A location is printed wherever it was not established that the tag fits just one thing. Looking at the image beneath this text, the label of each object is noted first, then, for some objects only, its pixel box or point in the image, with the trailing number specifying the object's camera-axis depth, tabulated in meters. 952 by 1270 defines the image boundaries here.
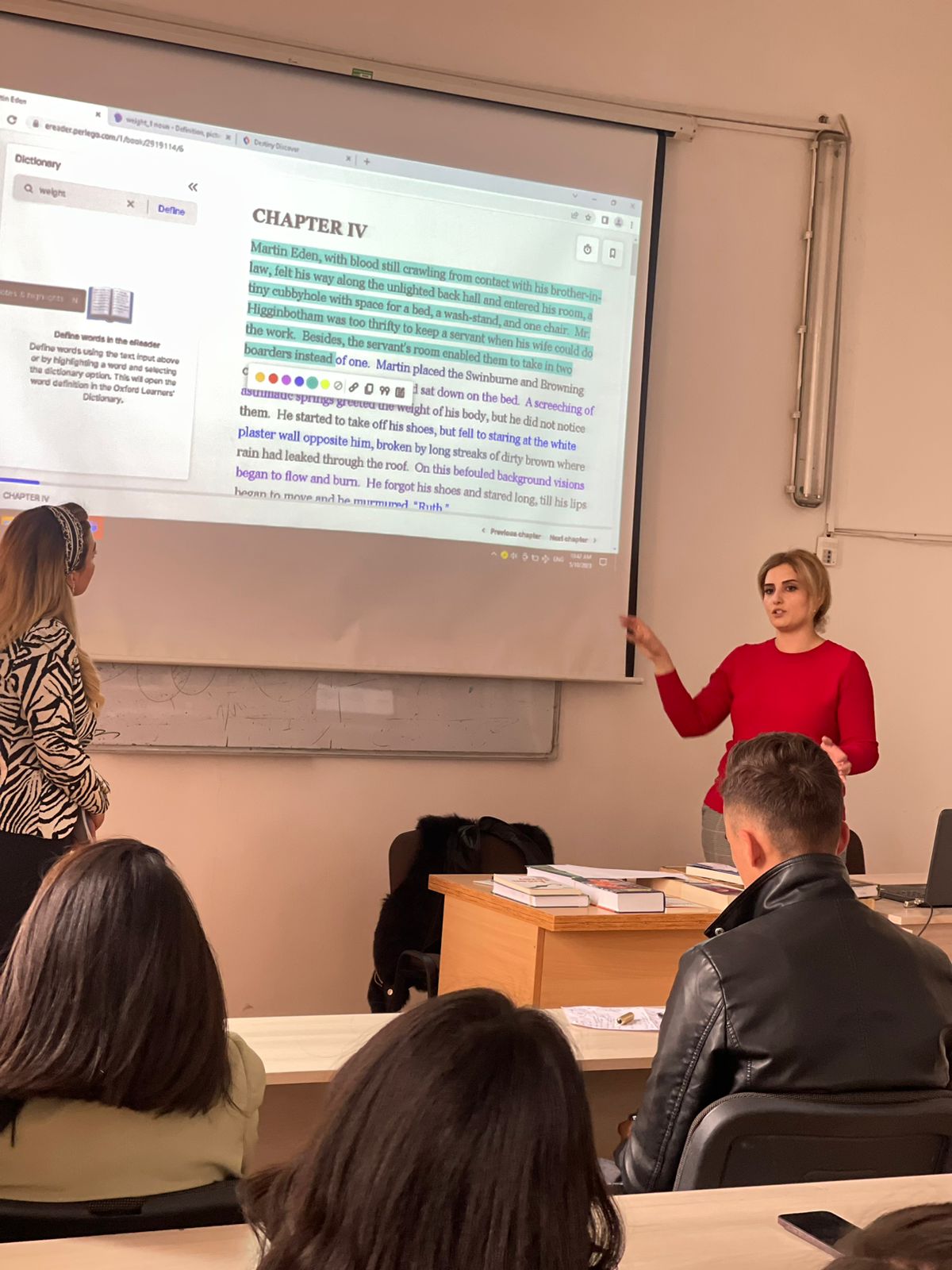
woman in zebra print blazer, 2.80
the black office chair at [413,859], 3.55
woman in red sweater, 3.67
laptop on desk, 2.97
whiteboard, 3.87
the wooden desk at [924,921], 2.98
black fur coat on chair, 3.62
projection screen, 3.72
